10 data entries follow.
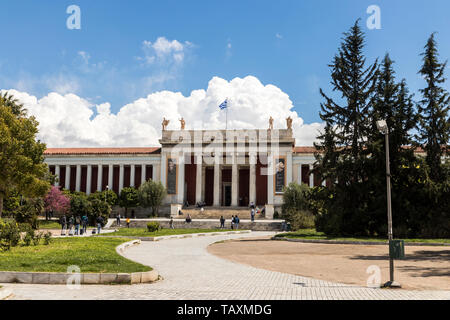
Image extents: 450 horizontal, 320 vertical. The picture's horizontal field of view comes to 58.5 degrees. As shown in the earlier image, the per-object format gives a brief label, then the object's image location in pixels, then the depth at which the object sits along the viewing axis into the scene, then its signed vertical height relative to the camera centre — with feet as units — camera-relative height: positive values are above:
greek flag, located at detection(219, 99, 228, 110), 167.76 +37.59
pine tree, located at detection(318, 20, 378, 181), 93.20 +21.38
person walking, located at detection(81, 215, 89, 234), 106.00 -7.73
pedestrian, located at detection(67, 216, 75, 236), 101.19 -7.62
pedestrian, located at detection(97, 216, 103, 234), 104.51 -7.75
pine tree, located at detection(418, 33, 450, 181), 88.02 +17.81
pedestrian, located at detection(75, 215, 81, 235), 100.61 -8.24
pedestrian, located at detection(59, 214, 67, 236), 104.51 -8.48
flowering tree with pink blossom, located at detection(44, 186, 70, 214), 154.30 -3.15
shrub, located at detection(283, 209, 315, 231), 118.32 -7.20
